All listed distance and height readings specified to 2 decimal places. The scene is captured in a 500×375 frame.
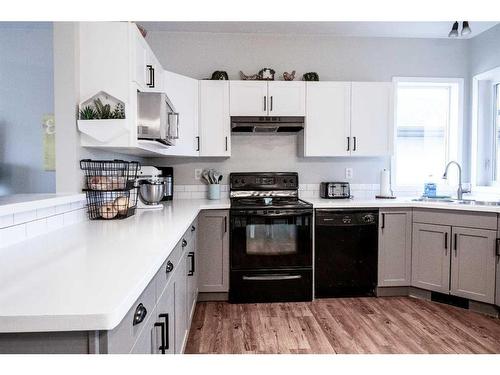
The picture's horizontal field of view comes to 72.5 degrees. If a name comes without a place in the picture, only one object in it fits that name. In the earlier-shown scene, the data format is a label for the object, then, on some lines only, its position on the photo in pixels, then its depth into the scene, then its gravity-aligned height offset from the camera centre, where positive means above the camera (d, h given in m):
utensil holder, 3.30 -0.12
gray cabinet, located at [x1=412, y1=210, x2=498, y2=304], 2.64 -0.60
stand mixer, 2.49 -0.07
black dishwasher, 2.95 -0.62
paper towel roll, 3.40 -0.04
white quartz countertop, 0.68 -0.26
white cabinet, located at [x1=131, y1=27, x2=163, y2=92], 2.04 +0.75
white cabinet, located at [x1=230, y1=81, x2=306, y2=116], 3.17 +0.75
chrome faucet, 3.25 -0.10
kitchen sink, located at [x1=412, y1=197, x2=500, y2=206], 2.98 -0.19
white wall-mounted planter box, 1.95 +0.29
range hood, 3.11 +0.52
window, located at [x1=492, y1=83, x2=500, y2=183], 3.40 +0.51
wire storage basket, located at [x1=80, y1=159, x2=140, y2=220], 2.00 -0.08
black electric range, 2.87 -0.62
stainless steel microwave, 2.09 +0.39
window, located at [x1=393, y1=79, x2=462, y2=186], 3.66 +0.51
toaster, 3.37 -0.11
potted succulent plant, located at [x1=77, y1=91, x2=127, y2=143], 1.95 +0.33
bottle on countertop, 3.39 -0.09
